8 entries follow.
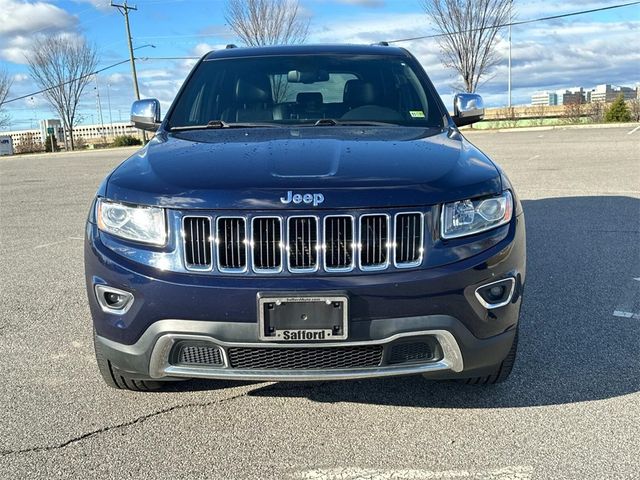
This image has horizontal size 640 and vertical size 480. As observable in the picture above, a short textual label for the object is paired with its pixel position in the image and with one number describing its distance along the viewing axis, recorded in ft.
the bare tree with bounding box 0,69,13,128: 189.26
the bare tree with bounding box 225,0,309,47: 109.29
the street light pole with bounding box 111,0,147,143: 140.87
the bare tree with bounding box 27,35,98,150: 180.65
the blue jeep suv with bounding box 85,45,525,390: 8.32
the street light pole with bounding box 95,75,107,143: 261.24
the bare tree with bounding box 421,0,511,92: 104.99
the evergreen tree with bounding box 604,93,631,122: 95.04
